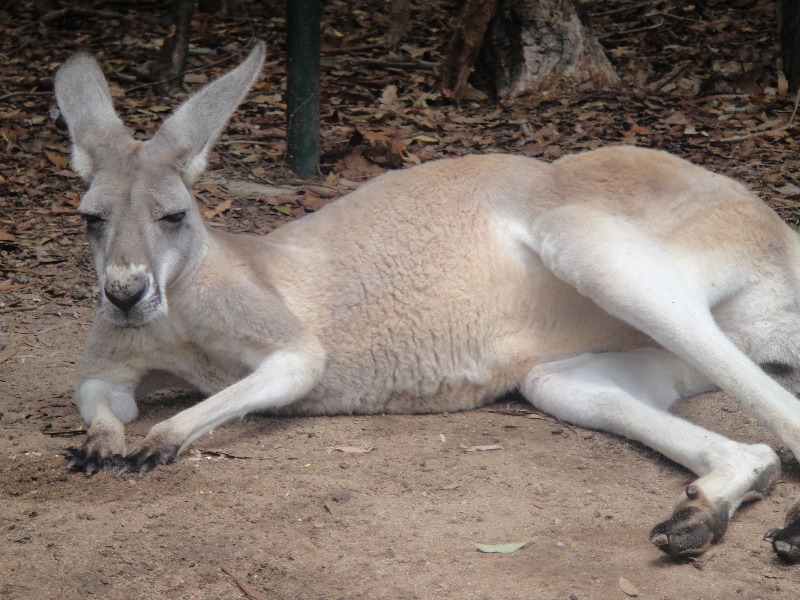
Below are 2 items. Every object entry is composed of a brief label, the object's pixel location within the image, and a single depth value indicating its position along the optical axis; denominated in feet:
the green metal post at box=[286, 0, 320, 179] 19.99
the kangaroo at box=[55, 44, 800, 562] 11.07
